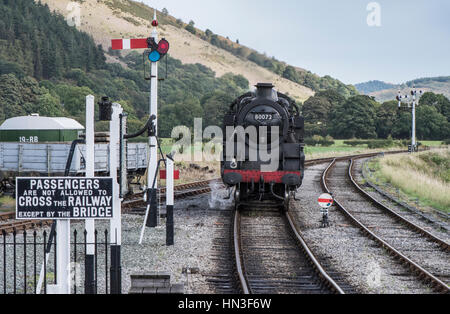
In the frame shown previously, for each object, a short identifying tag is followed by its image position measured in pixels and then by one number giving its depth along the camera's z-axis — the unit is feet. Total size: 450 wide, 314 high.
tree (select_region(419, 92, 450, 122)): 292.61
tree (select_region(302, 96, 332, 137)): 273.77
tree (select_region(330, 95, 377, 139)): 259.19
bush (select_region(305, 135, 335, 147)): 243.73
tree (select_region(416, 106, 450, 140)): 264.93
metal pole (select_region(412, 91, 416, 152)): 168.41
